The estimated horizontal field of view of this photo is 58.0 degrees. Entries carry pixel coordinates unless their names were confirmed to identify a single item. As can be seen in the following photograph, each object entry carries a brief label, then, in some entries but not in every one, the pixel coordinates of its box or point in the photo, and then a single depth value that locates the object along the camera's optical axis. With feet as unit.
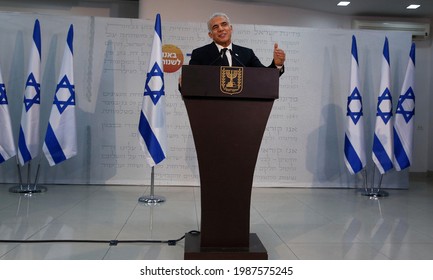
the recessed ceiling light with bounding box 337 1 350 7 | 23.13
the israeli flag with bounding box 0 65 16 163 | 16.03
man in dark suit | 8.29
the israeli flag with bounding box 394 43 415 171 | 18.04
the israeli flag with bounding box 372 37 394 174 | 17.62
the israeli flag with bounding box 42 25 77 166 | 16.42
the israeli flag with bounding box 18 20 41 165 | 16.17
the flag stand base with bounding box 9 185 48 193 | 16.03
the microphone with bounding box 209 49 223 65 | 7.96
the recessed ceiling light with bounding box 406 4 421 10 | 23.44
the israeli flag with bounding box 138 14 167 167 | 15.05
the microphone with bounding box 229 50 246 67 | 8.30
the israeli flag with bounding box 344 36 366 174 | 17.83
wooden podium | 7.22
